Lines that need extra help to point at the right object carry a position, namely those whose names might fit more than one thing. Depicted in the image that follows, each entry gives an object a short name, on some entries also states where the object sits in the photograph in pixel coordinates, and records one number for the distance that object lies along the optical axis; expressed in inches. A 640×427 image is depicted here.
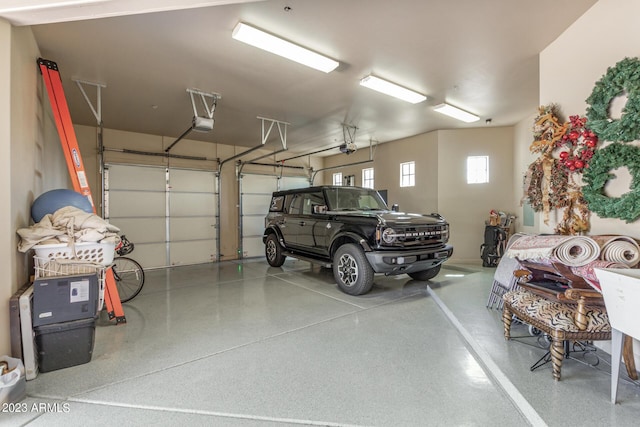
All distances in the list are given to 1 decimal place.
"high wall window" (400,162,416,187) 295.7
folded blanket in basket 90.1
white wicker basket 92.9
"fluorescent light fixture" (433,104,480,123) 204.2
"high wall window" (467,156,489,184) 265.1
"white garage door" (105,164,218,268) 254.8
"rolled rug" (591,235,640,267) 77.3
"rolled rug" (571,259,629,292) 77.4
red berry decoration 99.5
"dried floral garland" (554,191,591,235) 103.1
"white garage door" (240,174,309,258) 327.3
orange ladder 120.6
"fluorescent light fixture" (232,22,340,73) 112.3
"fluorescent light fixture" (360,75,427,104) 156.7
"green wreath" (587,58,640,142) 82.4
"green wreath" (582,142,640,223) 83.6
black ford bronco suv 159.8
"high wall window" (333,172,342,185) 390.6
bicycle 168.1
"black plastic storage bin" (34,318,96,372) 87.7
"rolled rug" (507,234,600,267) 82.0
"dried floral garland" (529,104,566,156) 112.0
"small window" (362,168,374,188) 352.8
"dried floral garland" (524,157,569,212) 112.0
